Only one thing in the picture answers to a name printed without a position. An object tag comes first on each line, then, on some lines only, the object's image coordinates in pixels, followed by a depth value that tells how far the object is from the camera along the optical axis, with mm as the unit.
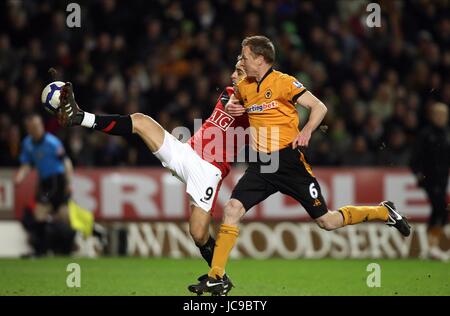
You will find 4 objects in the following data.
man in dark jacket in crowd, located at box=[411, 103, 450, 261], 24078
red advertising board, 25531
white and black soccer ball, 15133
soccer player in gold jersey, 14977
